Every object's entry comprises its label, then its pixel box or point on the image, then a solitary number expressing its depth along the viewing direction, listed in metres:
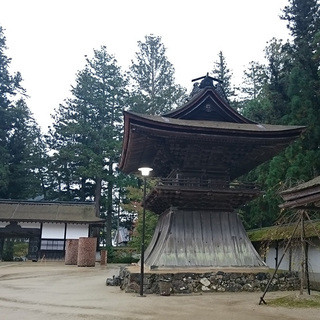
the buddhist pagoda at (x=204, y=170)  14.96
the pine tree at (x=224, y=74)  49.19
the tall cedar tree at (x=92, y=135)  45.38
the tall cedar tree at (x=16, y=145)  46.62
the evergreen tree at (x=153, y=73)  48.72
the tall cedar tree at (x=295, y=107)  22.75
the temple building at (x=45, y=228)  33.69
